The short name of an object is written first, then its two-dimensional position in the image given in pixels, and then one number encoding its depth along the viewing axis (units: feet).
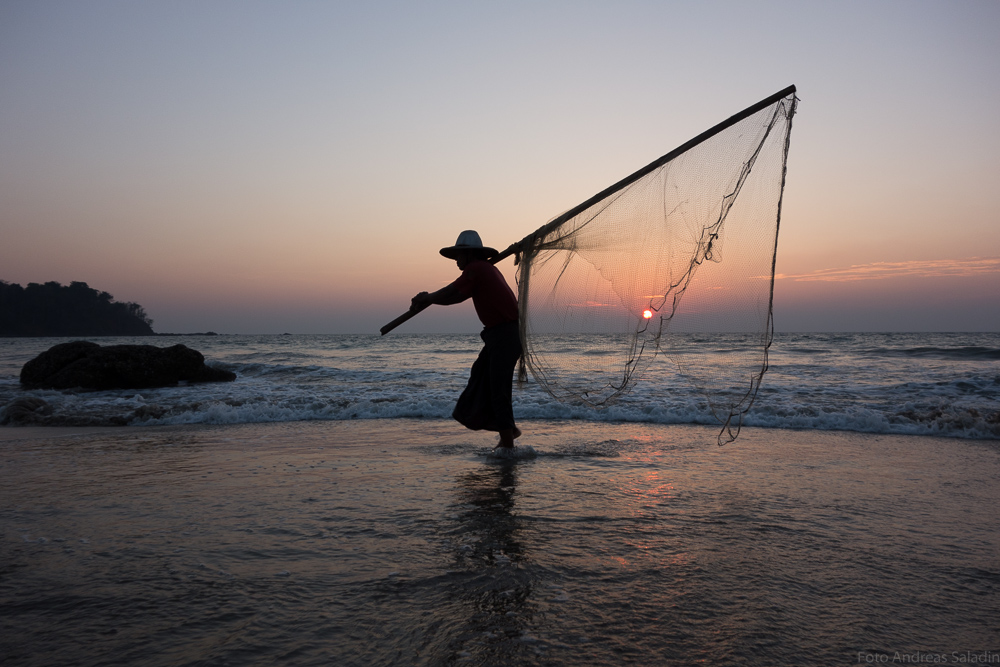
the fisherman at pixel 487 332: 17.03
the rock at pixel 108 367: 39.75
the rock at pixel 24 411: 26.58
